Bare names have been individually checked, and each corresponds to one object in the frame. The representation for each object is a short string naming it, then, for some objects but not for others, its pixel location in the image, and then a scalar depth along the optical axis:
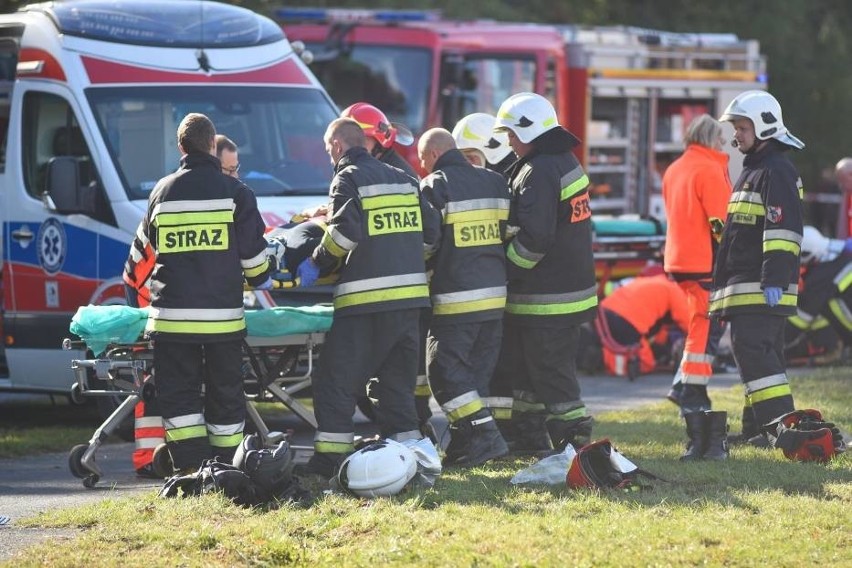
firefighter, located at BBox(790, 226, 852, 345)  26.80
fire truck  31.53
